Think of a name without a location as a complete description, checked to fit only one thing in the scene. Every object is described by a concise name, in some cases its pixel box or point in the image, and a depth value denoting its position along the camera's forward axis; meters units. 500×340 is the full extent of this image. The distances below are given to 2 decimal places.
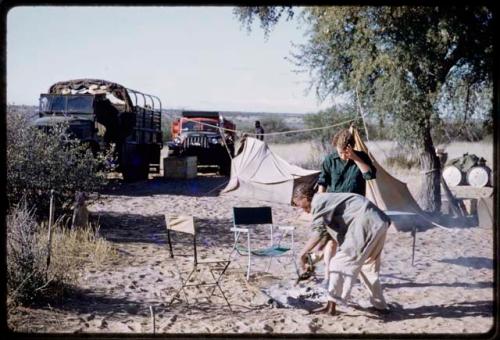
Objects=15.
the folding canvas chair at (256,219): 7.33
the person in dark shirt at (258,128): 17.42
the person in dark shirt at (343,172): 6.42
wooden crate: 16.53
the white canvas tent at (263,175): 13.66
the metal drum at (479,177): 16.70
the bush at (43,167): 8.52
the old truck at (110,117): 13.38
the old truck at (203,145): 18.06
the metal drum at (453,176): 17.20
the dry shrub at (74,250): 6.71
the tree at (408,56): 10.13
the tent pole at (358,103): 11.13
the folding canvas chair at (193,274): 6.51
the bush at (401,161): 18.58
